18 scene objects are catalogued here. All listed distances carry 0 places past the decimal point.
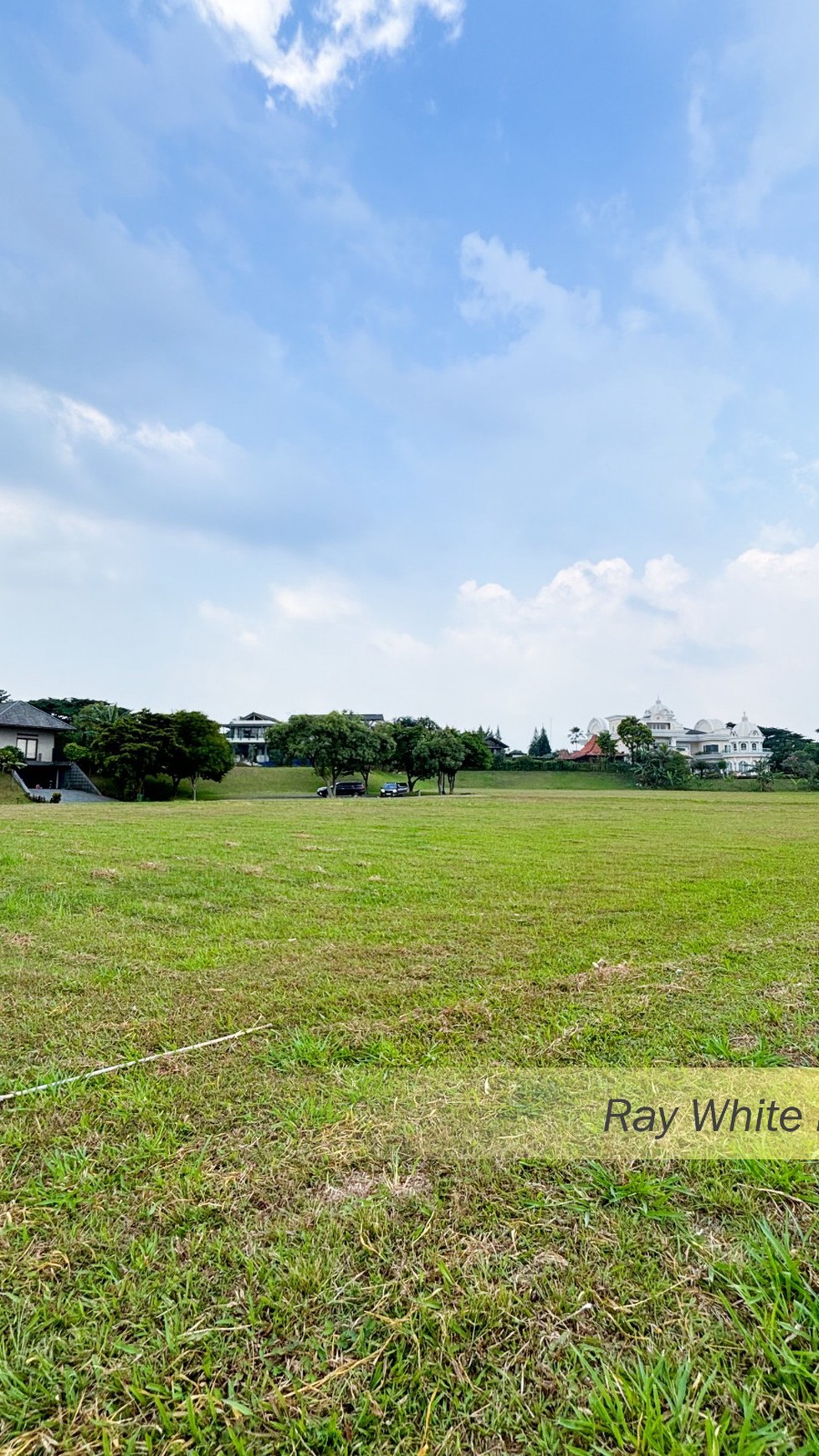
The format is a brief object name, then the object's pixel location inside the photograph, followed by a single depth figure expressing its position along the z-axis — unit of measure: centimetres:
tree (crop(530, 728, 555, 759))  9600
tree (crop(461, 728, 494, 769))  5547
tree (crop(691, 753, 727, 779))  6606
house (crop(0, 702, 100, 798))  4578
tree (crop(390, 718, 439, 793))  4388
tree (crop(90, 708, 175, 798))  3988
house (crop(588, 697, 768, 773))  8344
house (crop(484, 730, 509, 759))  9054
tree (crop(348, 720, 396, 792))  4088
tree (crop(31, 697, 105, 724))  7156
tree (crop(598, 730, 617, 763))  6931
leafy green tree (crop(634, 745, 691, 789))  5541
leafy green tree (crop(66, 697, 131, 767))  4553
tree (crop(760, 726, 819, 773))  6293
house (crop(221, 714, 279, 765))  8450
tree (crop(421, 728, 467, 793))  4372
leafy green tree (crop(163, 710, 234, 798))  4219
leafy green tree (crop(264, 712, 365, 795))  4000
